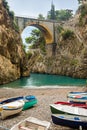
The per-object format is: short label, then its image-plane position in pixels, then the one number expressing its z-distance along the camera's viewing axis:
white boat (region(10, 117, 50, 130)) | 6.32
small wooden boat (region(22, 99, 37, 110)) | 9.71
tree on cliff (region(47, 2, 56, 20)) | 54.12
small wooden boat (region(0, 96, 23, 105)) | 9.52
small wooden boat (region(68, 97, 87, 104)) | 9.52
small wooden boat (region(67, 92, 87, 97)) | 10.22
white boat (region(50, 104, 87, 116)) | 7.05
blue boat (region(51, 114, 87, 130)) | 6.77
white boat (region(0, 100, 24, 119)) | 8.25
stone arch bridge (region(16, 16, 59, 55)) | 33.30
